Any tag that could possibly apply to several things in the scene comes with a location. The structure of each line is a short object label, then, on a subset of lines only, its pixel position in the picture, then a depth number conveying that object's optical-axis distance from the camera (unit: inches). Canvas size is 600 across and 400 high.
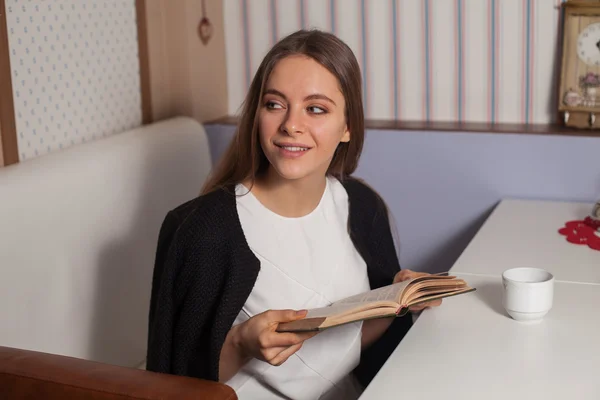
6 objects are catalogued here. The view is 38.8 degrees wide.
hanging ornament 101.0
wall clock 87.1
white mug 56.6
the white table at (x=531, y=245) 68.5
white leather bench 66.8
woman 60.6
